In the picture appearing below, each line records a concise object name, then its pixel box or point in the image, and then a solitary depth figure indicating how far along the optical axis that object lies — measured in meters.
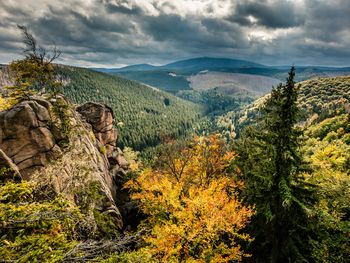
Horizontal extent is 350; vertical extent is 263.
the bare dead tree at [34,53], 25.23
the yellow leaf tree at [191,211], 19.83
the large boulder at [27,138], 18.66
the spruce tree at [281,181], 20.08
